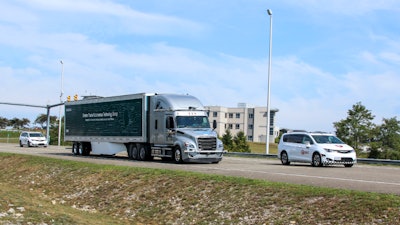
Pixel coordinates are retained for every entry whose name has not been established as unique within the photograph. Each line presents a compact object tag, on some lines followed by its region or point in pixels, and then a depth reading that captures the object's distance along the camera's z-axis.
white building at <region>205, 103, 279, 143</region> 157.50
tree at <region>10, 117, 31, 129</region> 189.39
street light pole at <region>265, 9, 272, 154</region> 41.05
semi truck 26.75
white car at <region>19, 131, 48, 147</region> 56.50
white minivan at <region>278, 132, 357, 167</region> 24.72
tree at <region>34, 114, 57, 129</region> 163.98
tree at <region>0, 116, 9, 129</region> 186.57
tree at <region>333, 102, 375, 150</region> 67.62
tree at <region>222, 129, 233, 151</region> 92.10
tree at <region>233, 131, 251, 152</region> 88.94
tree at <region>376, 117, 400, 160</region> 68.78
